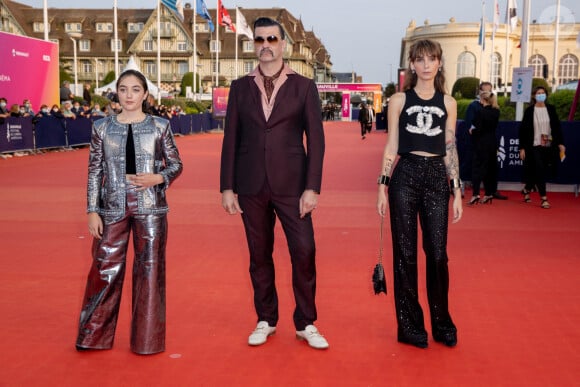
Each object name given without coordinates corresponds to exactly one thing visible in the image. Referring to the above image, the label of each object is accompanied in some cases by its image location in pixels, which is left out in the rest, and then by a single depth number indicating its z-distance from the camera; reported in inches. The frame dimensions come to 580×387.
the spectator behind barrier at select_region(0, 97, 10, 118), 812.2
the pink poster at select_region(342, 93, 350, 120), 2719.0
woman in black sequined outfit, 187.8
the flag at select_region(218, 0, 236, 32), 1749.4
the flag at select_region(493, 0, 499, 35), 1763.7
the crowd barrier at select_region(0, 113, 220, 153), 836.0
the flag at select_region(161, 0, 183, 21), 1391.5
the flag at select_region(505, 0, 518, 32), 1368.1
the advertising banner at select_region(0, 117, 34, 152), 826.2
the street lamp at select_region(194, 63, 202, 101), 3229.8
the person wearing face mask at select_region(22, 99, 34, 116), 890.9
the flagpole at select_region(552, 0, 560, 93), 2198.3
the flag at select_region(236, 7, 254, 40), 1733.3
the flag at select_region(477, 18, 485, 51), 2134.5
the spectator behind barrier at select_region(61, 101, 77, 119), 991.0
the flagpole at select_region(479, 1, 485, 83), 2131.5
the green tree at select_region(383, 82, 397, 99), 3936.5
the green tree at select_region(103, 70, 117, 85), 2284.7
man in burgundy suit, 183.2
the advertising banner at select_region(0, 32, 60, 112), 906.1
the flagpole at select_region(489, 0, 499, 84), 1761.9
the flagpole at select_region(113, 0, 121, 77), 1356.1
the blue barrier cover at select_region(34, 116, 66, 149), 909.2
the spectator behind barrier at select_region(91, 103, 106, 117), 1077.1
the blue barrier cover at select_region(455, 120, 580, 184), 514.3
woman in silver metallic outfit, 180.7
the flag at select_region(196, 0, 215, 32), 1626.5
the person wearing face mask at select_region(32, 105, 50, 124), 894.9
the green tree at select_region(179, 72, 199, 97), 2689.5
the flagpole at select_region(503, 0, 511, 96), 1382.4
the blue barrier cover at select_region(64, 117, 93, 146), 996.6
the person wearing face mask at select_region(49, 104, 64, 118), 948.0
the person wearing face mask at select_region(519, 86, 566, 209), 449.4
